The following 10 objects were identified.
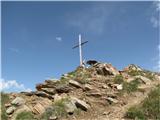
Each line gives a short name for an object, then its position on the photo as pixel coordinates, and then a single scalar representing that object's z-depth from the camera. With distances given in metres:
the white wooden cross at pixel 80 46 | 13.36
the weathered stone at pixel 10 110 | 7.60
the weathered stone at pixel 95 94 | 8.54
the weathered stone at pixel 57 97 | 8.15
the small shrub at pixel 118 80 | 9.54
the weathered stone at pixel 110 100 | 8.14
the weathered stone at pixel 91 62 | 12.03
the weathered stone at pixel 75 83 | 9.12
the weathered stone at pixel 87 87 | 8.96
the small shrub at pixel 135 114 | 6.94
